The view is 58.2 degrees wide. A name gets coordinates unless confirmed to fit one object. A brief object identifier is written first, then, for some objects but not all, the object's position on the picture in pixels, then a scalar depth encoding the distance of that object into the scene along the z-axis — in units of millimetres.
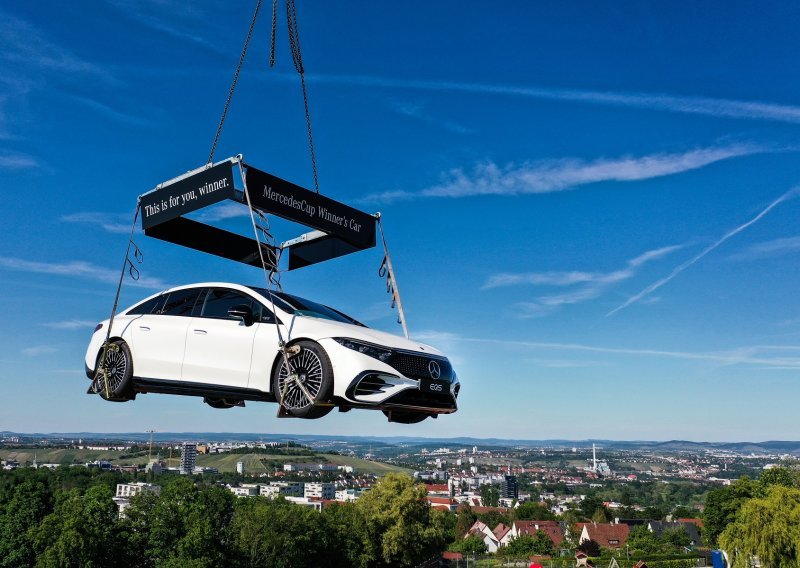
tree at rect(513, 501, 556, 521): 151638
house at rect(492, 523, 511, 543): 133250
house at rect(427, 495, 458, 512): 188875
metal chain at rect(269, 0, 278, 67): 9190
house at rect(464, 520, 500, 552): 128050
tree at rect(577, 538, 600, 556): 91938
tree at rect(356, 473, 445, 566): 66188
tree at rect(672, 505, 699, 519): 158125
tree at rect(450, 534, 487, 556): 104750
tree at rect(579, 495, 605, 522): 154450
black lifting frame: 6574
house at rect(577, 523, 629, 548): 111562
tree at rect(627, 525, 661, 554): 91312
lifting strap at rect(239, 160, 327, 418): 6238
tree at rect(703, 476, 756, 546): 83188
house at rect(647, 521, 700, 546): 119544
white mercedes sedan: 6316
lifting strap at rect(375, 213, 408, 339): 7531
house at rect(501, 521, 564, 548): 123206
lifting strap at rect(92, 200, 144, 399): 8233
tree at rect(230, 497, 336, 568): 55312
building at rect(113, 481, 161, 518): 148462
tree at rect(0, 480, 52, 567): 51875
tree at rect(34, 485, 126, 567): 44156
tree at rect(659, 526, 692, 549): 96750
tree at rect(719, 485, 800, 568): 44188
